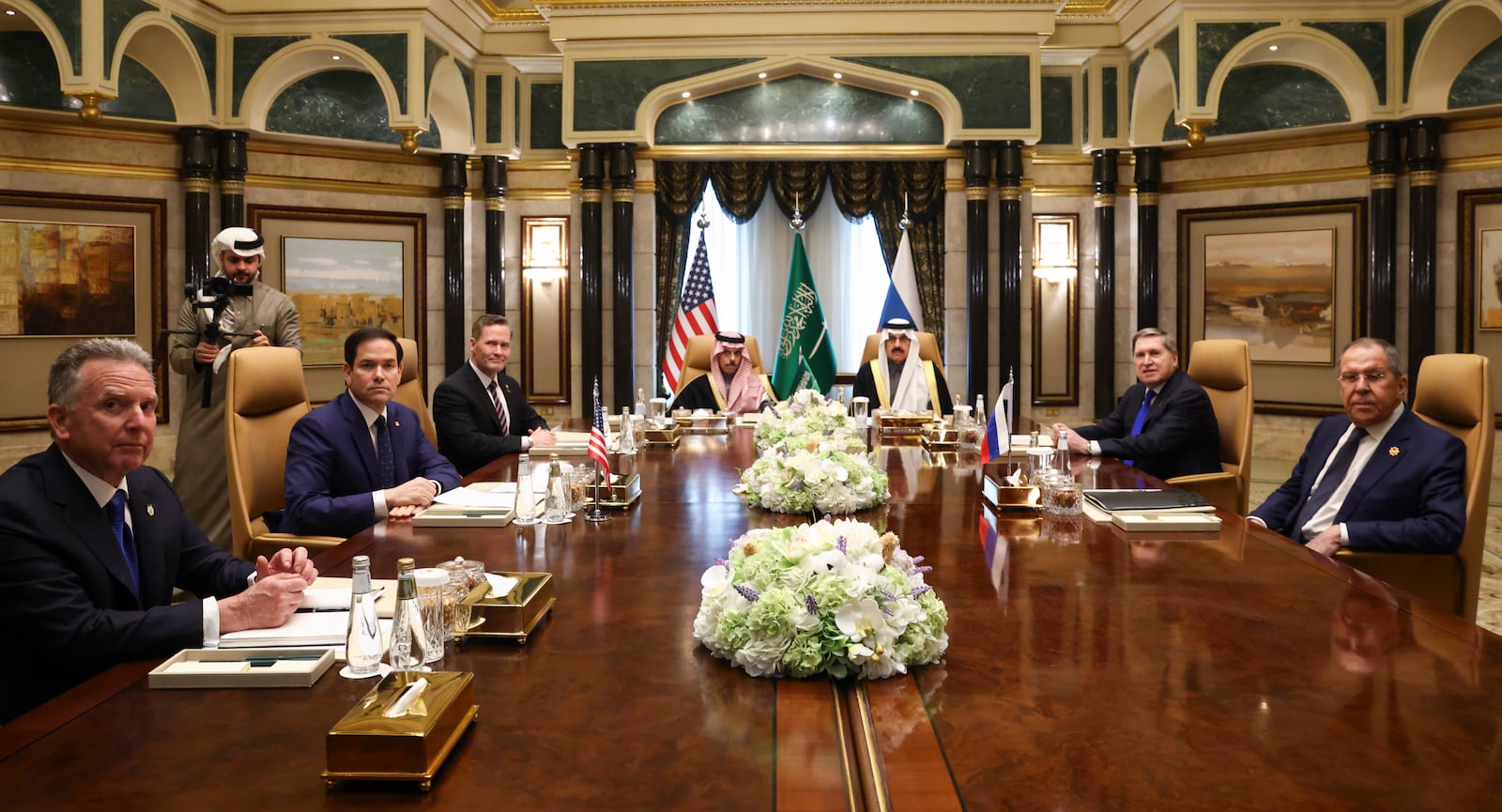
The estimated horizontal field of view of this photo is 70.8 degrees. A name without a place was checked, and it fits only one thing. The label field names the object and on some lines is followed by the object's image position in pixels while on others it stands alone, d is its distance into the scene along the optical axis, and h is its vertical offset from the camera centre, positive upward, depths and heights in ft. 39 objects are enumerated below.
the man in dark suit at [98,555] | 5.68 -1.01
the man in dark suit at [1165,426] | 14.76 -0.59
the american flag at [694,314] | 27.04 +1.86
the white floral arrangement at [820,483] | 9.29 -0.86
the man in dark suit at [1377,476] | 9.52 -0.88
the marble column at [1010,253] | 28.73 +3.67
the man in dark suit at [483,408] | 15.20 -0.32
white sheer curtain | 32.58 +3.59
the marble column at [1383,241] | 26.25 +3.61
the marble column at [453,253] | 30.19 +3.84
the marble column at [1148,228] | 29.66 +4.47
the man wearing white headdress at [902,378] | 22.63 +0.16
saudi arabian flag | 29.71 +1.16
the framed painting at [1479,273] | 25.73 +2.72
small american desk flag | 9.34 -0.55
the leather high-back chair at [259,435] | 10.48 -0.51
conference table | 3.93 -1.45
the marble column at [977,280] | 28.94 +2.93
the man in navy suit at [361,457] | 9.99 -0.74
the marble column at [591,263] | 29.30 +3.47
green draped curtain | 31.14 +5.63
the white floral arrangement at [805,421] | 12.94 -0.46
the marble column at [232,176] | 26.71 +5.38
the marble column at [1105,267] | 30.01 +3.39
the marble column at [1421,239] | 25.67 +3.57
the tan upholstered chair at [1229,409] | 14.08 -0.35
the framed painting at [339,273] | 29.09 +3.21
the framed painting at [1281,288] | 28.22 +2.68
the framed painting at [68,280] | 25.54 +2.70
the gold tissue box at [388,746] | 3.94 -1.35
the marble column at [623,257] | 29.45 +3.61
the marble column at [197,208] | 26.48 +4.53
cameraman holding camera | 14.55 +0.68
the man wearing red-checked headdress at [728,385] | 22.04 +0.03
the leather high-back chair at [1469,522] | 9.53 -1.26
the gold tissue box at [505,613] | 5.67 -1.23
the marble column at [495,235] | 30.48 +4.39
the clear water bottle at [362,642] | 5.13 -1.25
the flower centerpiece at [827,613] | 5.09 -1.12
